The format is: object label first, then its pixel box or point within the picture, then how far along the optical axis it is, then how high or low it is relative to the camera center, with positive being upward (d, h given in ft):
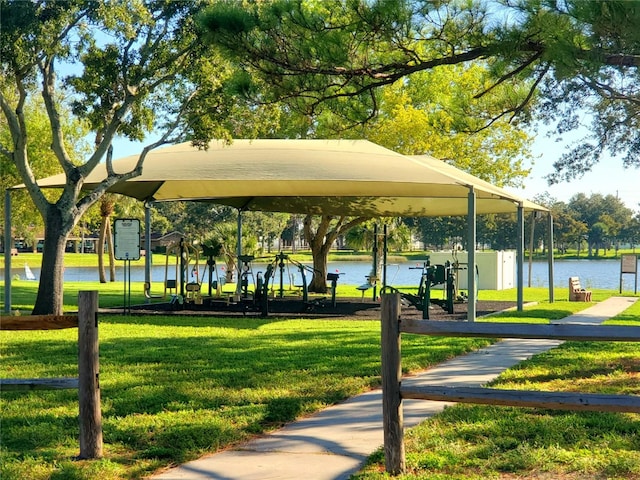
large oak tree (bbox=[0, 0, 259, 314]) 45.14 +10.20
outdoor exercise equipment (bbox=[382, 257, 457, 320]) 45.68 -2.47
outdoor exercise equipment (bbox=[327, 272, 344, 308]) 52.90 -1.85
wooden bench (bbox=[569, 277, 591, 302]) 66.80 -3.73
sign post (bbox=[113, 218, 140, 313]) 48.85 +0.83
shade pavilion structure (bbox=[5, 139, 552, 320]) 43.60 +4.36
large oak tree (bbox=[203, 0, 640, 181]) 23.12 +6.84
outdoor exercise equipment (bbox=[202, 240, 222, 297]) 56.29 -0.26
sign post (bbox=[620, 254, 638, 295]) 77.47 -1.38
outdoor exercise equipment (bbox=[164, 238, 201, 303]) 55.21 -0.46
